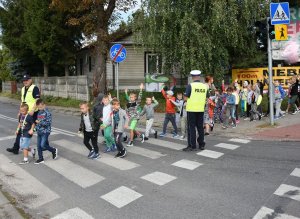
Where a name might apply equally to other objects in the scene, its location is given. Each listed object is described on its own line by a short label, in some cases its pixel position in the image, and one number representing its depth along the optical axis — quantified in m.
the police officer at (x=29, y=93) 5.84
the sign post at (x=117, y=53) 9.08
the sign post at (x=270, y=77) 7.91
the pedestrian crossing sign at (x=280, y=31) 7.71
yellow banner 13.01
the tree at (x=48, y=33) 17.65
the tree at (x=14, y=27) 20.56
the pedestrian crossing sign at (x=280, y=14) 7.58
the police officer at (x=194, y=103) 5.89
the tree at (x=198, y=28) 10.73
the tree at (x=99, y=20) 13.58
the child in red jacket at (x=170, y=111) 7.37
